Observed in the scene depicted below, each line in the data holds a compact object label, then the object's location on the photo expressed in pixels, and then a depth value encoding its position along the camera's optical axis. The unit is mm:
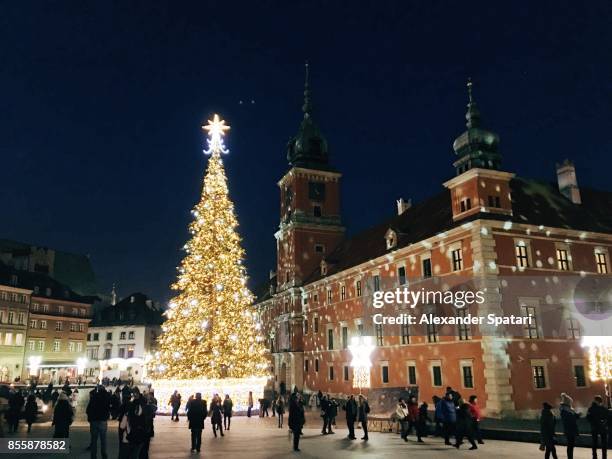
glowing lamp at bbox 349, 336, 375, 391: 27109
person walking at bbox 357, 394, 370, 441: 17547
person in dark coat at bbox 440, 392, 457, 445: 16719
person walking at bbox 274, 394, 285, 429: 21730
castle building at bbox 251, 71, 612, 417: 25875
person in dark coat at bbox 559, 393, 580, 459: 12305
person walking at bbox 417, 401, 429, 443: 17453
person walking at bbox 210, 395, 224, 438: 17875
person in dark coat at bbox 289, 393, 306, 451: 14614
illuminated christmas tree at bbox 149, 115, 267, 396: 24188
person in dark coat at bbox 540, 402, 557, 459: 12297
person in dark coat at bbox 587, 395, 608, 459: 12562
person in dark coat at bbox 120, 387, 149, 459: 10188
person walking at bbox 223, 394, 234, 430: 20623
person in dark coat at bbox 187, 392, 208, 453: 14086
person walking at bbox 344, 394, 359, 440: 17828
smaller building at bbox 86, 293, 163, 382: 77625
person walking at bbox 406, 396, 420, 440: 17697
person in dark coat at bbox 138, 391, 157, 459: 10484
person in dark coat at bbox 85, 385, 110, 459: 12039
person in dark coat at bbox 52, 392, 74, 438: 13859
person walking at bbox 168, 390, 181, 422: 22891
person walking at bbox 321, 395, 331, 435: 19781
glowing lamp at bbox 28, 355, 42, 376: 58788
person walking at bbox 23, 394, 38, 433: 18984
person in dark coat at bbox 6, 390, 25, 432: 18994
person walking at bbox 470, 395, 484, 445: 16250
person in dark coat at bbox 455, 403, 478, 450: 15617
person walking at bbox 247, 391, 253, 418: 25128
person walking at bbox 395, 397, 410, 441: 17797
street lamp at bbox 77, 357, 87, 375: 67200
